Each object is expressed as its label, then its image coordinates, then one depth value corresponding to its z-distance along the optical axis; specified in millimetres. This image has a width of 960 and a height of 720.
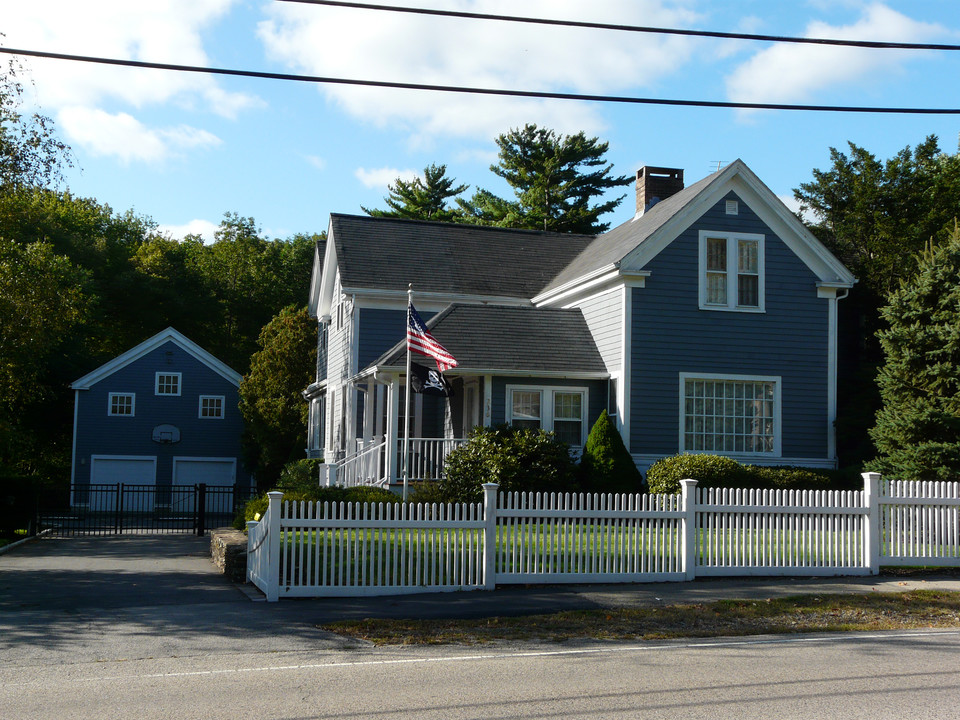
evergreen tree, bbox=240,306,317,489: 37688
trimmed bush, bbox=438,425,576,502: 19391
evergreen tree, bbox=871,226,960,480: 19125
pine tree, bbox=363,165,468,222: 60156
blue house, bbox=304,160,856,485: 21969
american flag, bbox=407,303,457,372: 18781
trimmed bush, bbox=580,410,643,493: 20231
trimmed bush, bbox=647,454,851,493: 19703
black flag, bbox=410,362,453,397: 19297
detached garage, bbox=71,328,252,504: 43000
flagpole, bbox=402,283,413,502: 18281
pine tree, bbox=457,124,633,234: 54719
